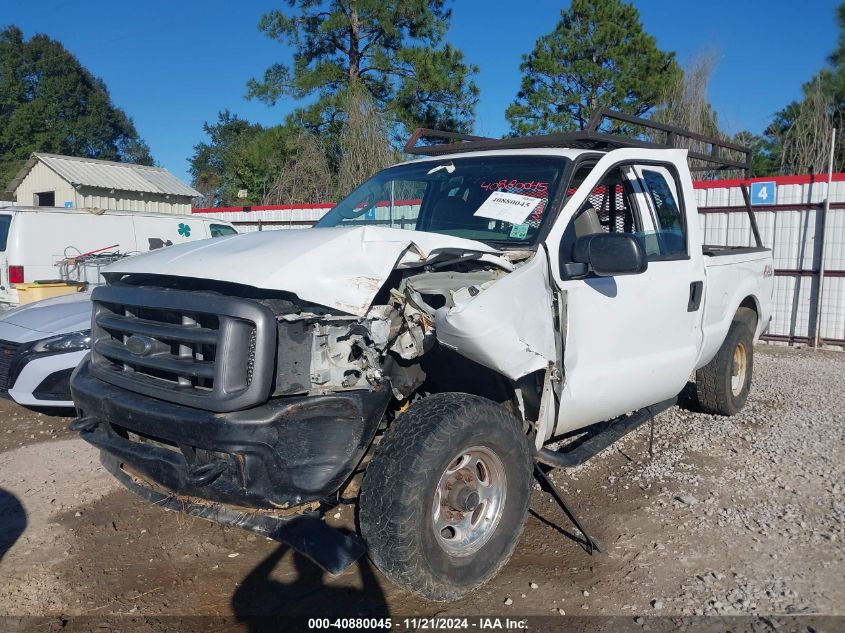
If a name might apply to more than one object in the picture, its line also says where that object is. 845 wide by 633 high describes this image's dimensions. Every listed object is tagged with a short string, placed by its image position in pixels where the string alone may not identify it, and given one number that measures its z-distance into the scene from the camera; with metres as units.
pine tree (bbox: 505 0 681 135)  23.52
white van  9.04
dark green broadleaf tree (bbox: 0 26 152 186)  51.31
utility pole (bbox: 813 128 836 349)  9.43
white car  5.63
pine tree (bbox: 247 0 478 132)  23.94
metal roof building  24.72
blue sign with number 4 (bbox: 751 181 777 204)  10.02
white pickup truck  2.83
